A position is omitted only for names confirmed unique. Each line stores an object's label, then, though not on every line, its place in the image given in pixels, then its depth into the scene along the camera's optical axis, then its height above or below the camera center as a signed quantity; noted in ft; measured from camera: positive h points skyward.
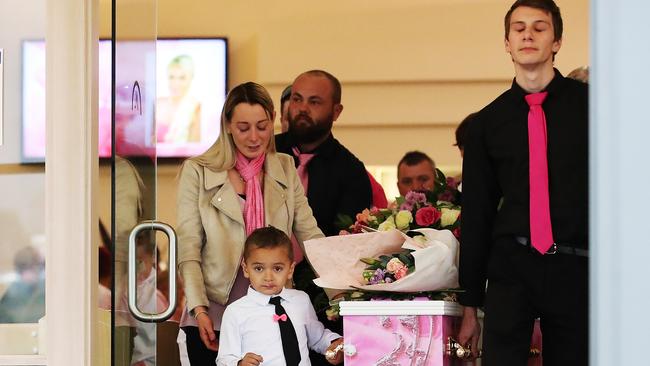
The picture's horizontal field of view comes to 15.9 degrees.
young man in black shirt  23.97 -0.37
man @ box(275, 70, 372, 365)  36.37 +0.25
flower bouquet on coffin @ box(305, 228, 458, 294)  25.91 -1.03
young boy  27.52 -1.79
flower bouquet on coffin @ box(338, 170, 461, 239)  28.32 -0.53
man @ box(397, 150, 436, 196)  42.11 -0.01
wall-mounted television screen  46.85 +1.54
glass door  24.89 -0.25
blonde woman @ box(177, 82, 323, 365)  30.51 -0.51
